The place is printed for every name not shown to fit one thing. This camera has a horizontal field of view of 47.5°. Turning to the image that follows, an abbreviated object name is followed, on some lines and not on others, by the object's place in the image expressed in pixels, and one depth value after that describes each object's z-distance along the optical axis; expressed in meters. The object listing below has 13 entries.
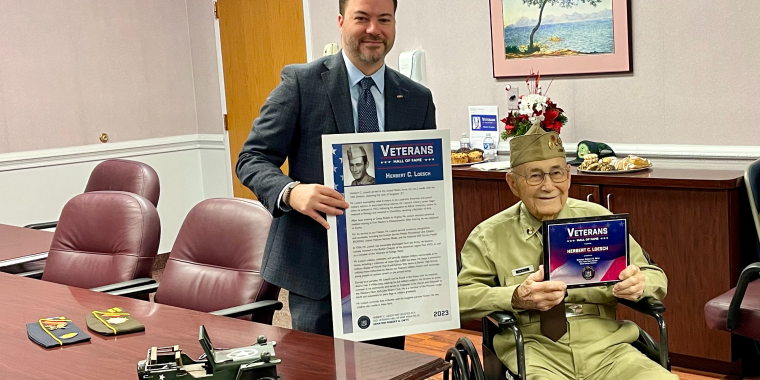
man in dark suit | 2.28
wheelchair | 2.22
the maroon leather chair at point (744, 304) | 3.03
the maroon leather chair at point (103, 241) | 3.23
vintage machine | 1.65
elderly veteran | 2.42
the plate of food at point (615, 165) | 4.06
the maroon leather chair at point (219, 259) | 2.81
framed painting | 4.38
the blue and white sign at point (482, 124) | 4.91
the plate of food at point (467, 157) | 4.75
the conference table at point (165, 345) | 1.85
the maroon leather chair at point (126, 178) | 4.60
